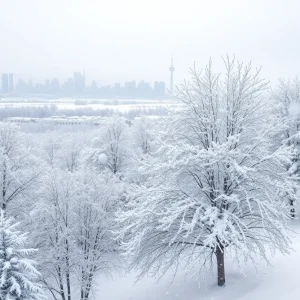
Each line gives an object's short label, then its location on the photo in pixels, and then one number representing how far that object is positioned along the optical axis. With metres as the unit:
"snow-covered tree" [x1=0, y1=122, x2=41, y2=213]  21.67
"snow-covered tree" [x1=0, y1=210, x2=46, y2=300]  10.71
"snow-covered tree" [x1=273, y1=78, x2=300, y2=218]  23.84
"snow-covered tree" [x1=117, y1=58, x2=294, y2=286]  12.52
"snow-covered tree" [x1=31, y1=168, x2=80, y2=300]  15.95
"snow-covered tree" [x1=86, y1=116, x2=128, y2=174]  31.20
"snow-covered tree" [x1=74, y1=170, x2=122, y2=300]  17.11
